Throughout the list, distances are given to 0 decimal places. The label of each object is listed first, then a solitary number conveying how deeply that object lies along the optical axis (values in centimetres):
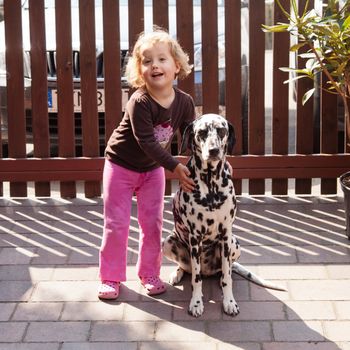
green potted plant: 520
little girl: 427
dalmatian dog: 410
